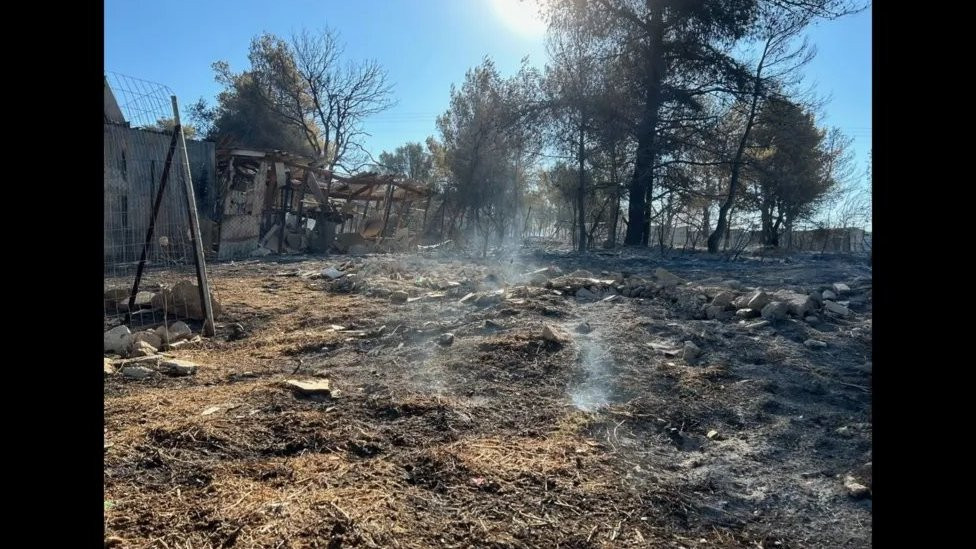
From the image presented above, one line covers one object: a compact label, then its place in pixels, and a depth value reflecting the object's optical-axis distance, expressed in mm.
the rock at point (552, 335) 5121
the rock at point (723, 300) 6520
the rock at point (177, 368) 4452
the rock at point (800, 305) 6055
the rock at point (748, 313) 6156
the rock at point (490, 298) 7101
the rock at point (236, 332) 5970
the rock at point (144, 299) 6227
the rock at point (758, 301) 6227
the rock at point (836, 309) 6168
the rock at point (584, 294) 7484
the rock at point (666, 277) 8212
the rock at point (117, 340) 4980
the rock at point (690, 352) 4780
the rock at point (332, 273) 10681
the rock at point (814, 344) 5082
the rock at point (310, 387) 3807
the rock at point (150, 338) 5246
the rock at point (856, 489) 2510
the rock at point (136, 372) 4301
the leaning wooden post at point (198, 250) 5704
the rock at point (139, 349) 4945
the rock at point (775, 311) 5926
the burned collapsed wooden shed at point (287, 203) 15742
